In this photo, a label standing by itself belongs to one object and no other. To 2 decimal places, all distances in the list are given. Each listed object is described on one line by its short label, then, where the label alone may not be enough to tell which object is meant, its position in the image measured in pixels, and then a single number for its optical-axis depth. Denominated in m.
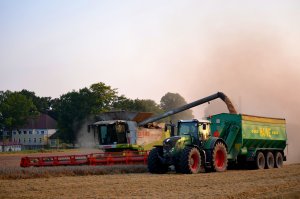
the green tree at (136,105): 91.44
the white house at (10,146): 102.56
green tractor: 22.41
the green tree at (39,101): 143.00
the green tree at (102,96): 88.56
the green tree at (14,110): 108.31
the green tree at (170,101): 118.06
